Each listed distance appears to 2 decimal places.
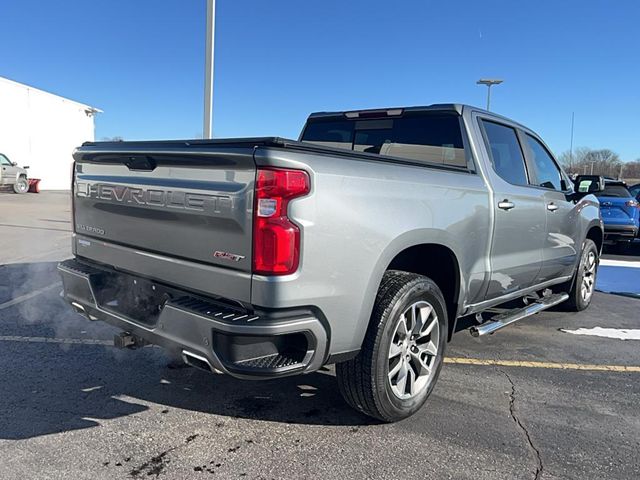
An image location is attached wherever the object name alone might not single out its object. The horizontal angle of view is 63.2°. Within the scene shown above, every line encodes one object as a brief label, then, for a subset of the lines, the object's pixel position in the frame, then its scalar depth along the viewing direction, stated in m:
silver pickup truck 2.50
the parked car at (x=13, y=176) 24.58
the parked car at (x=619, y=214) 11.38
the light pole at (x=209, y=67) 7.77
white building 31.05
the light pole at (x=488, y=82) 23.47
